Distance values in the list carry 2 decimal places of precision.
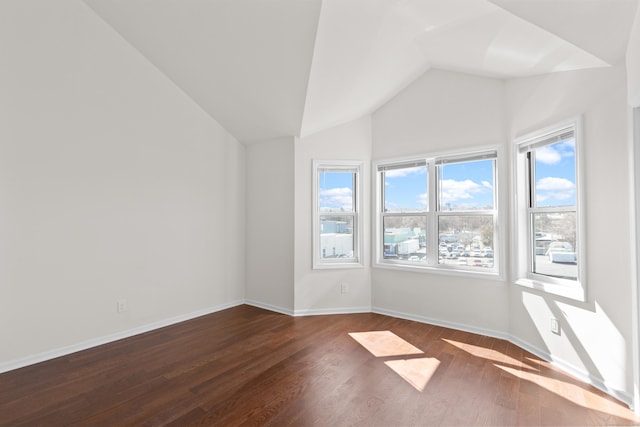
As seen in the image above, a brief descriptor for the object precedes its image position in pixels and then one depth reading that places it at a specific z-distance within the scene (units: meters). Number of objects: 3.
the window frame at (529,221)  2.41
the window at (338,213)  4.18
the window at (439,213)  3.42
